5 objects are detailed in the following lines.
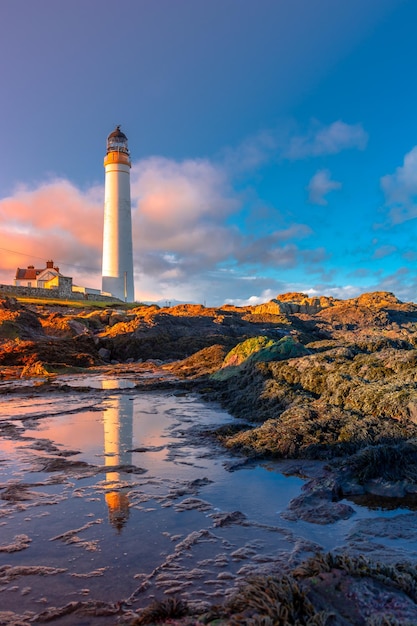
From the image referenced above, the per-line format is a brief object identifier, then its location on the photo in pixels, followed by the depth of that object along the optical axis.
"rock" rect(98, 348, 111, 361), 21.69
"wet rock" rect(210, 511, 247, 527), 3.92
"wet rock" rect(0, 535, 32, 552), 3.45
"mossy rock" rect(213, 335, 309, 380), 12.33
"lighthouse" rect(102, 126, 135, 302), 46.62
